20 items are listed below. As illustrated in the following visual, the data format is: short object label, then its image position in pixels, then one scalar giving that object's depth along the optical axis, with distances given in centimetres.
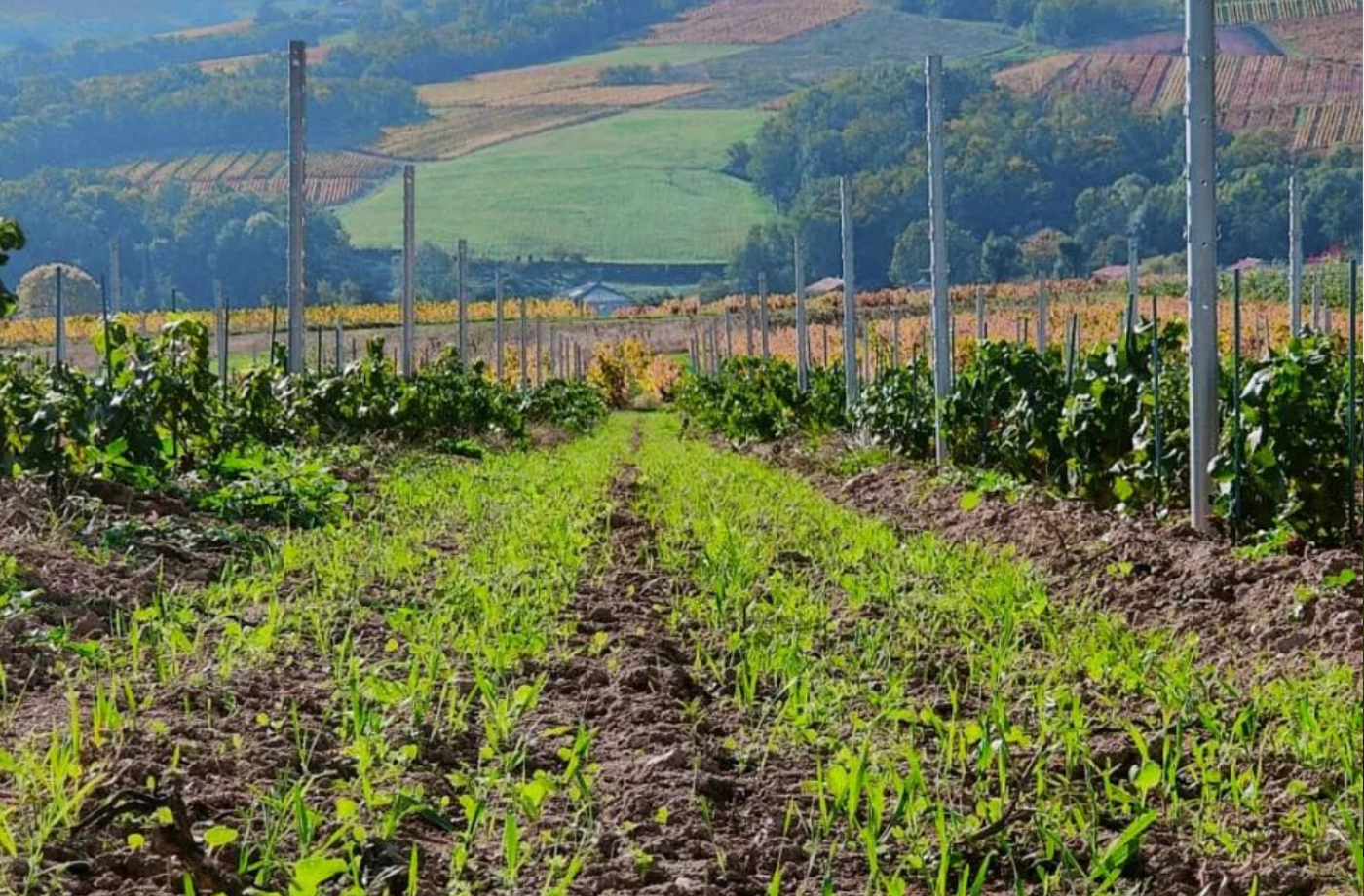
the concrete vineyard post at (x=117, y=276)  3562
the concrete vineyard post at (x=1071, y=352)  1324
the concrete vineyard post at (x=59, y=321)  1432
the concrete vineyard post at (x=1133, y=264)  2062
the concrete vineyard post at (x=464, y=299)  3058
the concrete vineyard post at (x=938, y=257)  1598
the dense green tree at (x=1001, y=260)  9300
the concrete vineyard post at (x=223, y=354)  1672
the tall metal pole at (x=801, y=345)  2783
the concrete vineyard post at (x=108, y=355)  1146
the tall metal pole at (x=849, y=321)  2252
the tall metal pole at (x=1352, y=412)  820
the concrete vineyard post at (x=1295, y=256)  2212
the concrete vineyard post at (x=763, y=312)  3403
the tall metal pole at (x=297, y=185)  1806
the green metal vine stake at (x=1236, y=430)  923
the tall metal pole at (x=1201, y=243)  974
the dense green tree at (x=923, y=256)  9669
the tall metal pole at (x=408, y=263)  2448
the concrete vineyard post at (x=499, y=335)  3531
